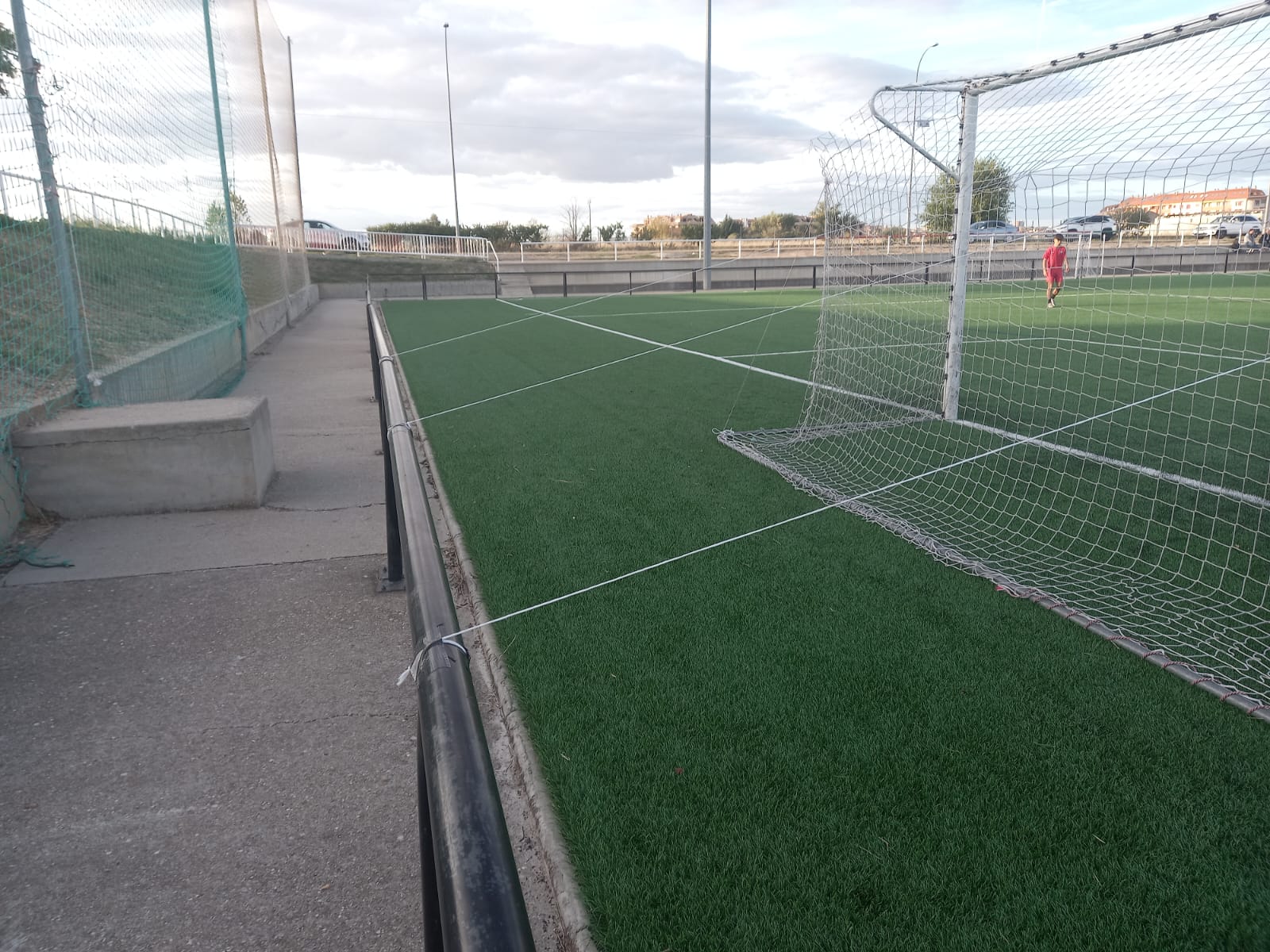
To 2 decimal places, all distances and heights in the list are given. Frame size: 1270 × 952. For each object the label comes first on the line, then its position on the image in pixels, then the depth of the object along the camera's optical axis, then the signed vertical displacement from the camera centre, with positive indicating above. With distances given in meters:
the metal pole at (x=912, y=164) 6.88 +0.78
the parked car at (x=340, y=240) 37.41 +1.26
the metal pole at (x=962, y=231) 6.67 +0.25
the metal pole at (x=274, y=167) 16.72 +2.19
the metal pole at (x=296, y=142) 24.98 +3.69
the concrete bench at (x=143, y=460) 5.04 -1.12
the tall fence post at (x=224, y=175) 9.88 +1.20
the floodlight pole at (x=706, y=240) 29.38 +0.85
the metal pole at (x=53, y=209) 5.30 +0.40
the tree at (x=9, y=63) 5.53 +1.35
